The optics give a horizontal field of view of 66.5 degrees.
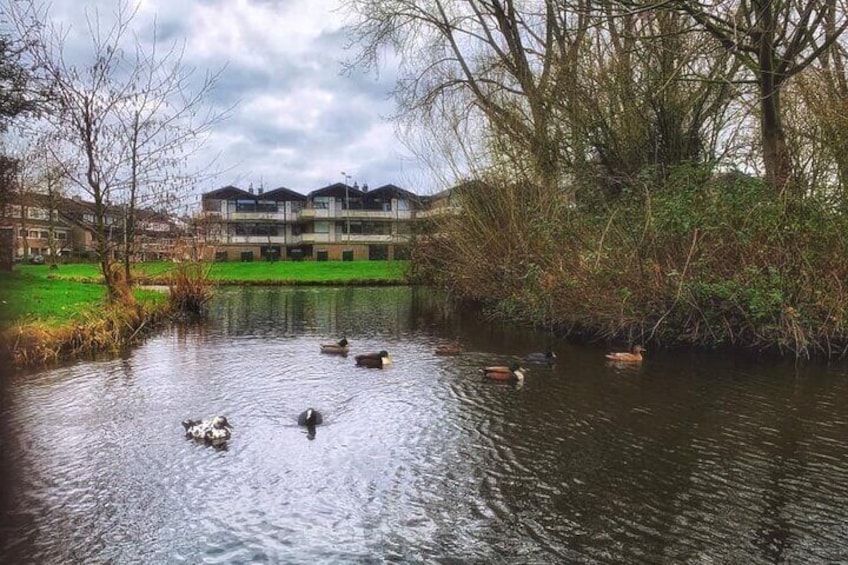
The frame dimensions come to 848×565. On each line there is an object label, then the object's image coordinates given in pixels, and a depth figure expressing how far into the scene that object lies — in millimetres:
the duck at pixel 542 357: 13375
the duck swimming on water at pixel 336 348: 14987
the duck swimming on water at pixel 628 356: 13180
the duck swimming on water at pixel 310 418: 8953
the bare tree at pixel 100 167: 16984
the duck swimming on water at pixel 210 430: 8172
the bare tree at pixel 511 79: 20312
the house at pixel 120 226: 18156
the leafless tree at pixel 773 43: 13102
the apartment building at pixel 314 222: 82000
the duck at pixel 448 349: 14828
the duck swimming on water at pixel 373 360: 13359
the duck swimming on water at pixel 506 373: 11664
